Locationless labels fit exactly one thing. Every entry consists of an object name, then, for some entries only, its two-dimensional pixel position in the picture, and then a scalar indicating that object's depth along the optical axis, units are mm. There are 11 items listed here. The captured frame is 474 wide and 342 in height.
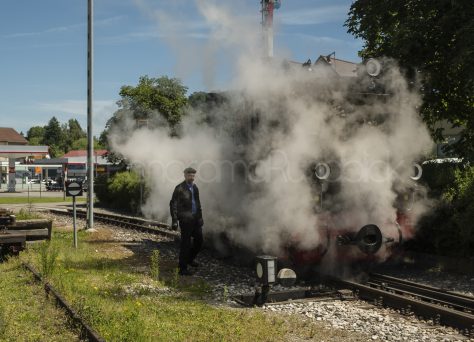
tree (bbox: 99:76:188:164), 27719
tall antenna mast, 9258
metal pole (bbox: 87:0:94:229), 15062
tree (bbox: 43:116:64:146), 146000
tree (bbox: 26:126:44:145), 157212
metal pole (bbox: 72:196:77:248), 11340
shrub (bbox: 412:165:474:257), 8805
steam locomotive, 7625
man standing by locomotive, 8734
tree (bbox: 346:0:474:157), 9453
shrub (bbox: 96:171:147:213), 22312
